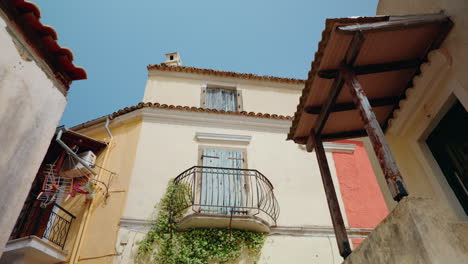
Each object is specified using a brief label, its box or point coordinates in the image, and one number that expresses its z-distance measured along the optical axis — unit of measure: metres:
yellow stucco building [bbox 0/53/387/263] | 7.65
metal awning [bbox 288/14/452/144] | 3.50
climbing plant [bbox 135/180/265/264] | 7.20
